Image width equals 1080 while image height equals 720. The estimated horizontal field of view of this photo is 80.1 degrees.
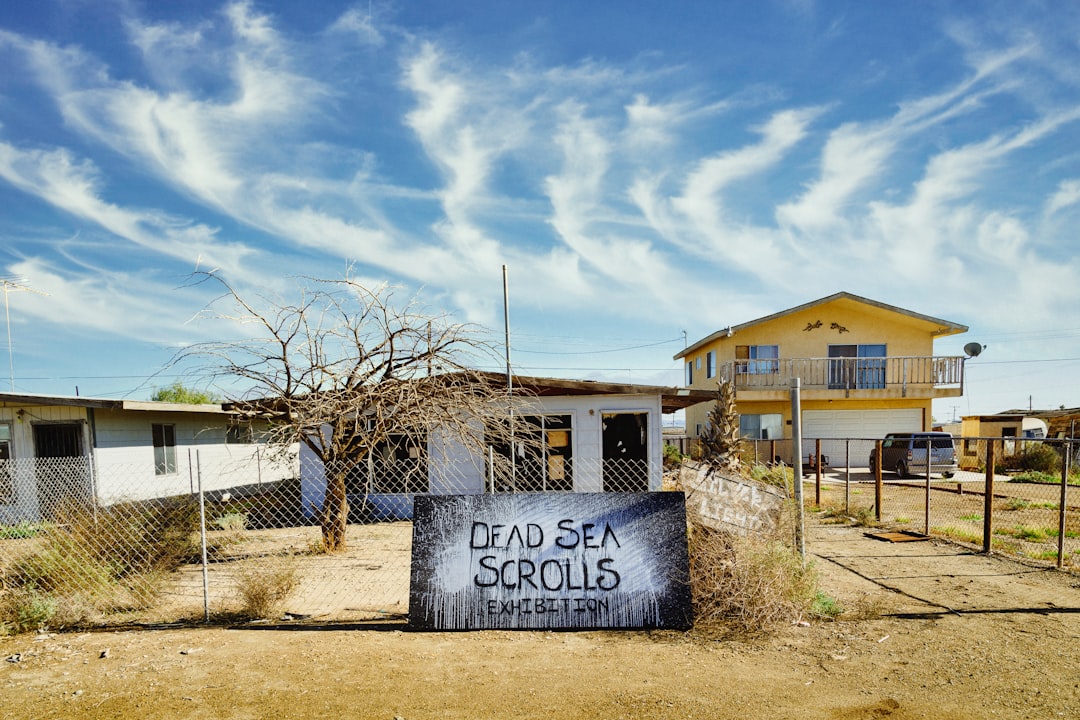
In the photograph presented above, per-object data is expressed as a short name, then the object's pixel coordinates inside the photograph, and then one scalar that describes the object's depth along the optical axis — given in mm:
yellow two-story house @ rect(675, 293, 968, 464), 25359
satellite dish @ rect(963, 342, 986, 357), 24381
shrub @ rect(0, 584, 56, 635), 5723
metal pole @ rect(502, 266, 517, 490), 11277
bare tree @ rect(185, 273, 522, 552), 9305
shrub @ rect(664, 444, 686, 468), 22436
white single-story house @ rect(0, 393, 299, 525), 13672
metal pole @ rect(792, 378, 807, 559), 6060
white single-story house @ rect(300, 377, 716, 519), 13828
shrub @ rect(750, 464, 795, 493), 11466
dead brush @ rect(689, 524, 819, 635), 5320
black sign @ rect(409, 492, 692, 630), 5355
